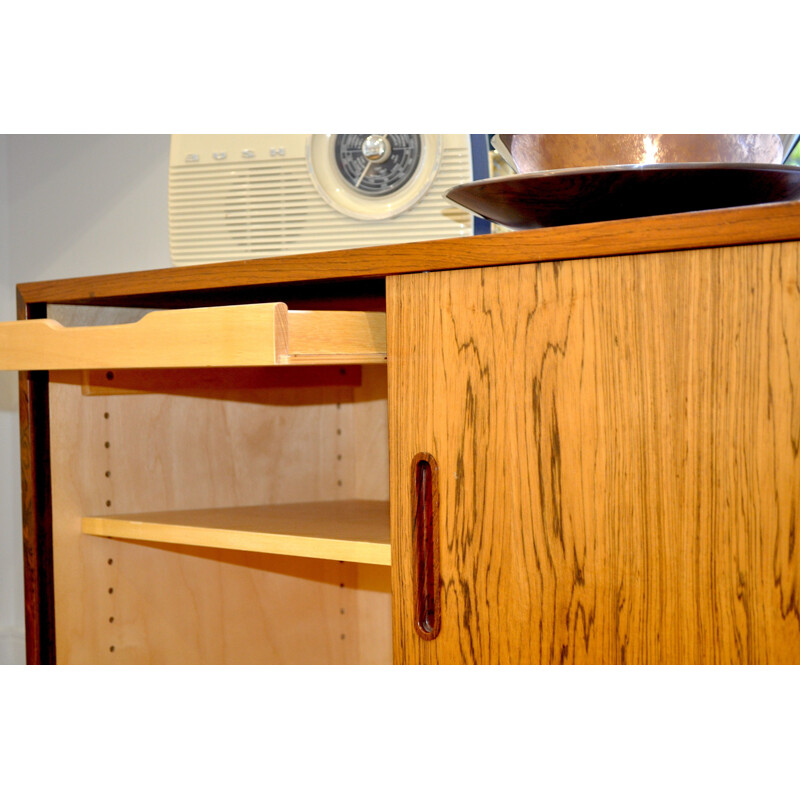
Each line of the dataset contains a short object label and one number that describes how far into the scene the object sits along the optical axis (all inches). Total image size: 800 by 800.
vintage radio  41.7
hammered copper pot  31.8
